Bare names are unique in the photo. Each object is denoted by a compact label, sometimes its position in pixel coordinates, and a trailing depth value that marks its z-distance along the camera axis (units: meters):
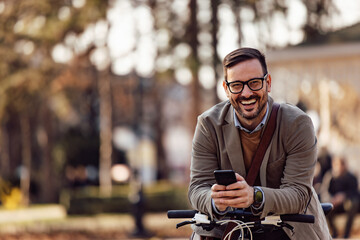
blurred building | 14.43
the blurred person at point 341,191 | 11.12
